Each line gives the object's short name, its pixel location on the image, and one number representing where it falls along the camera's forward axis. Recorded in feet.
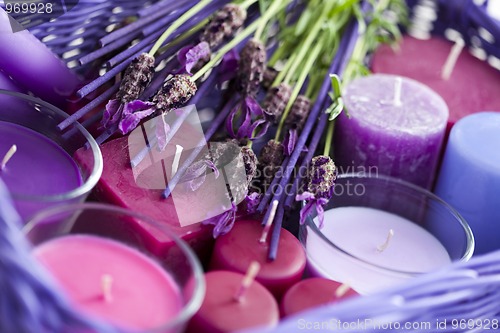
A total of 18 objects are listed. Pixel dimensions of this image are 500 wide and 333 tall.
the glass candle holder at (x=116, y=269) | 1.37
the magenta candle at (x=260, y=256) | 1.59
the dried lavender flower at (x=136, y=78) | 1.68
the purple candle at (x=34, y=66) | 1.69
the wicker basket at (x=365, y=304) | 1.28
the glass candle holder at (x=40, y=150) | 1.57
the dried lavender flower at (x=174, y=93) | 1.66
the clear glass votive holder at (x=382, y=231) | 1.65
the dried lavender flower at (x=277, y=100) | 1.79
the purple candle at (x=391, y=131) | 1.83
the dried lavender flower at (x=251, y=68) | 1.78
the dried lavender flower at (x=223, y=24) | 1.81
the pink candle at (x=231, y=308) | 1.48
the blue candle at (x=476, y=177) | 1.80
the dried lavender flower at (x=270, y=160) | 1.73
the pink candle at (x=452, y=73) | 2.05
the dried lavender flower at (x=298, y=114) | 1.81
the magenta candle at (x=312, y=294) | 1.55
